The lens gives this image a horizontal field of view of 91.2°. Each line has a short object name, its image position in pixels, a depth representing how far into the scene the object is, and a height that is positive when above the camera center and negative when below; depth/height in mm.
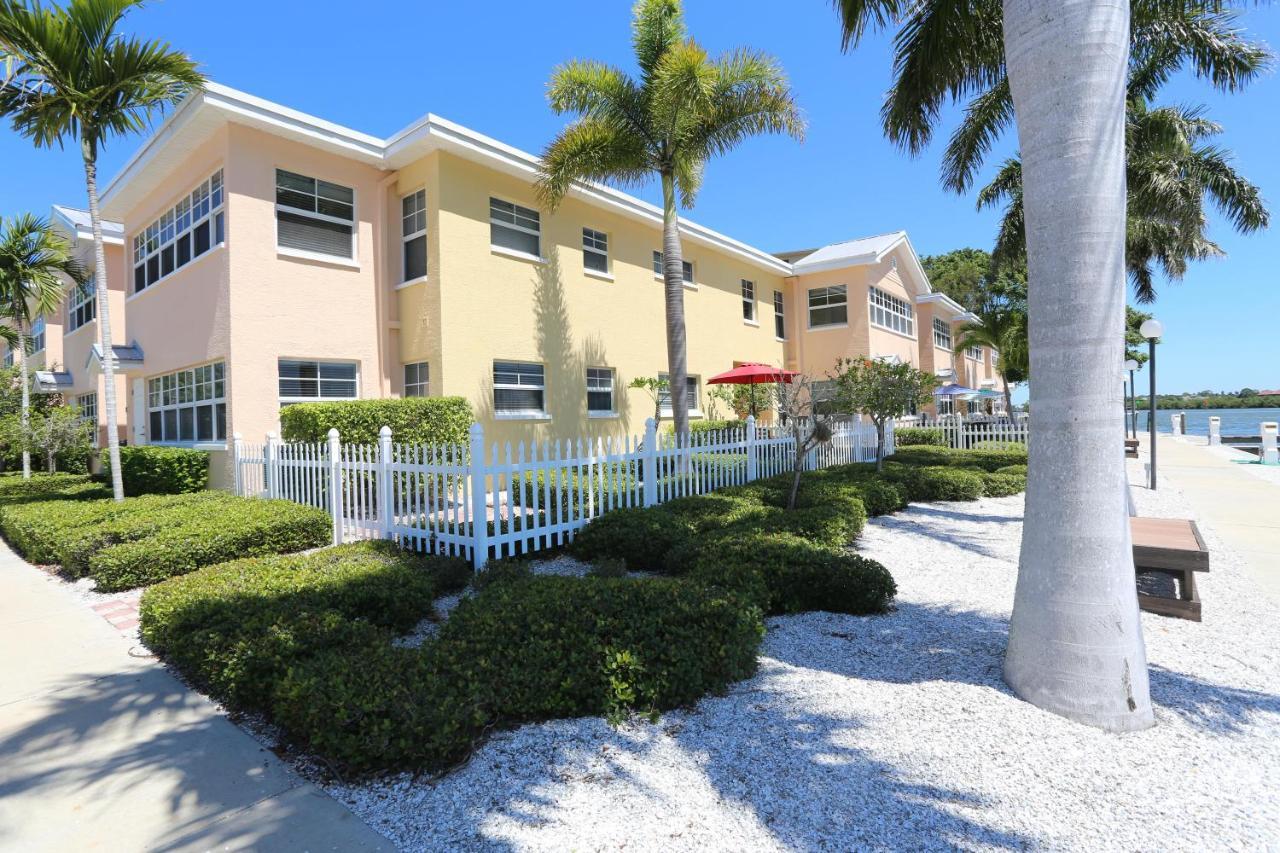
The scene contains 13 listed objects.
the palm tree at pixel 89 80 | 8812 +5370
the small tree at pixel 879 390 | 12609 +448
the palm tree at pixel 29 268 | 15078 +4213
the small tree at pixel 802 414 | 8727 +8
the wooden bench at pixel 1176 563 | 5008 -1297
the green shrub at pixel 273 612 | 3668 -1262
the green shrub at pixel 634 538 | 6672 -1285
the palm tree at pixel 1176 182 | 14320 +5369
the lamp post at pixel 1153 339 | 12133 +1275
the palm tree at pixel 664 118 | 11297 +5519
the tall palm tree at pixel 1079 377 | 3264 +156
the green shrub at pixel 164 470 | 11398 -667
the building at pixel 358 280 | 10797 +2922
